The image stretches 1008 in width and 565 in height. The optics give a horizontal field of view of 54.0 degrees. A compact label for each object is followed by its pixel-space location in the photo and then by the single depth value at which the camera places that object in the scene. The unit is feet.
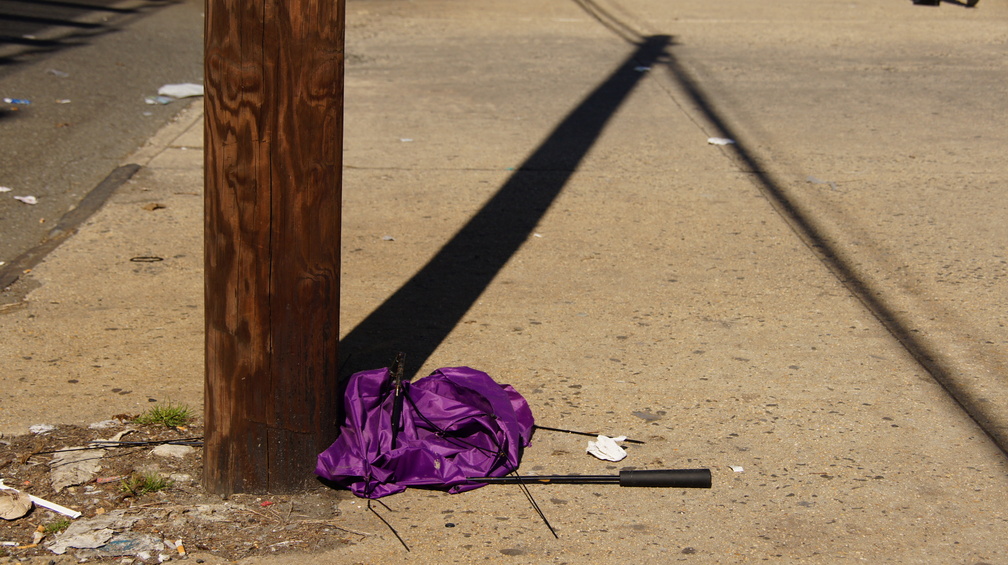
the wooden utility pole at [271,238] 9.15
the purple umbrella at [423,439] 10.52
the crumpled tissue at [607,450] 11.28
